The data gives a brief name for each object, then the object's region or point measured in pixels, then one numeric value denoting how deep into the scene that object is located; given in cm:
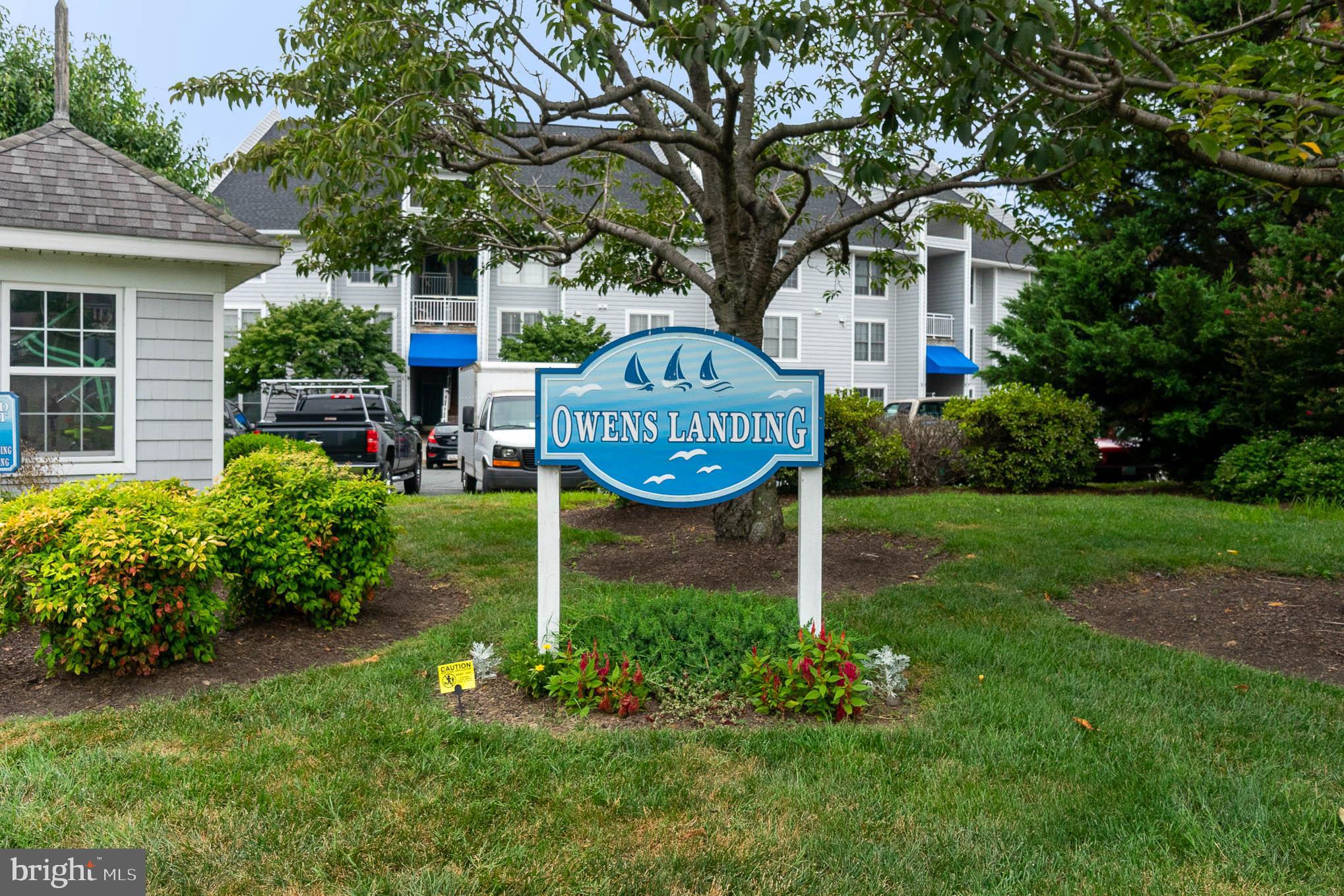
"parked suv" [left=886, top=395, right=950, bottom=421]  2098
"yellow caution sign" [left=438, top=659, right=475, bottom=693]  439
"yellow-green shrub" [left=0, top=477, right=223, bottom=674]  479
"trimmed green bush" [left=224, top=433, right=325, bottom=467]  1148
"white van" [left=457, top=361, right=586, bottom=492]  1470
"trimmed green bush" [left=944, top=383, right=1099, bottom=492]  1391
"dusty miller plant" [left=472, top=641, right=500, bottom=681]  503
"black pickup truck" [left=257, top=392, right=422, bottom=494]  1459
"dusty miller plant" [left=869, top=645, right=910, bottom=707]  486
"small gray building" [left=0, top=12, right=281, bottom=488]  843
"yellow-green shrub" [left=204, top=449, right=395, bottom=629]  586
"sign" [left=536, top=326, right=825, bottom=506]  495
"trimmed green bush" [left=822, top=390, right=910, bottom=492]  1347
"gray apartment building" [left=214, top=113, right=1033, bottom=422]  2812
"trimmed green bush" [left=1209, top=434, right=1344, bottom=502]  1248
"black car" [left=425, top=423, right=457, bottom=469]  2483
